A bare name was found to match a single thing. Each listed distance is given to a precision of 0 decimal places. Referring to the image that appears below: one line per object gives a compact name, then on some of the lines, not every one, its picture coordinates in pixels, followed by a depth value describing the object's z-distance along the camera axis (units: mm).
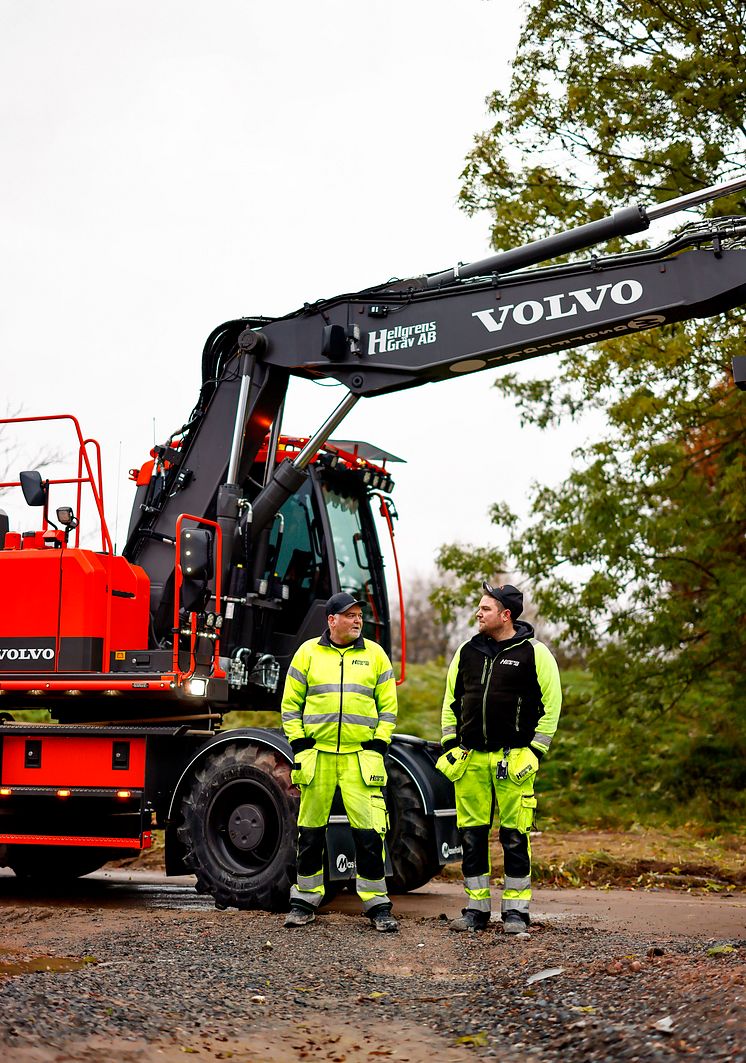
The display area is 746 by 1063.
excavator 9164
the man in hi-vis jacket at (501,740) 8312
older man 8484
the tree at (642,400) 14328
